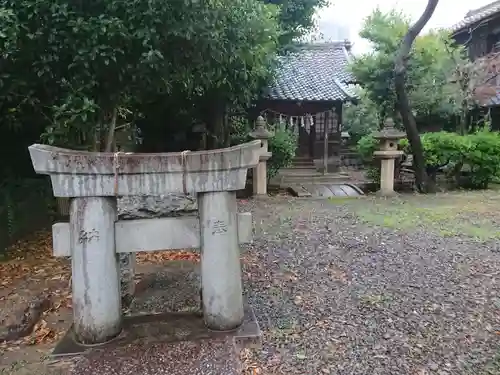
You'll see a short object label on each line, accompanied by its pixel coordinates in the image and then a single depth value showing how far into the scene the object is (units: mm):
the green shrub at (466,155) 12422
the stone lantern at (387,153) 12008
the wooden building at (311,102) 17734
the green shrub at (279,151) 13593
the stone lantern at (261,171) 12102
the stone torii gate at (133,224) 3221
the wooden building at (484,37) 16109
